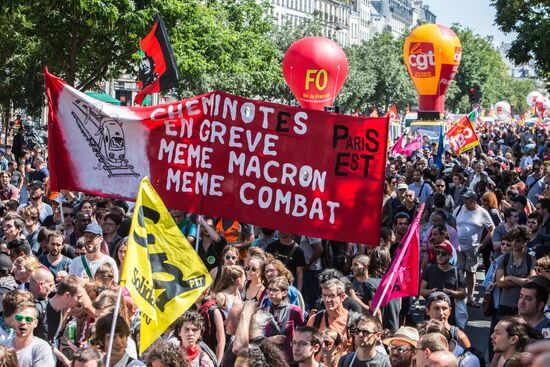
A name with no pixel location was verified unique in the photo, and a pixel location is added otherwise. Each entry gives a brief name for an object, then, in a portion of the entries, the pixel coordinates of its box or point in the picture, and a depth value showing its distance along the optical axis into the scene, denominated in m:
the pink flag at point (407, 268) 8.08
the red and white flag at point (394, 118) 41.35
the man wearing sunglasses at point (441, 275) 10.09
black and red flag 13.87
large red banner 8.63
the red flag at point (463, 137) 25.16
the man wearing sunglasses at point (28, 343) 6.91
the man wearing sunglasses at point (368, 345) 7.04
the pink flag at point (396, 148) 25.23
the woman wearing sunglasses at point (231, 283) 8.67
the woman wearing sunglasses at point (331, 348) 7.30
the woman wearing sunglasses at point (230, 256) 9.45
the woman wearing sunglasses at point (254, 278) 8.98
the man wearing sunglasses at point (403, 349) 7.14
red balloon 24.55
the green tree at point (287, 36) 60.35
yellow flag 6.37
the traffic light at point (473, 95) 51.34
